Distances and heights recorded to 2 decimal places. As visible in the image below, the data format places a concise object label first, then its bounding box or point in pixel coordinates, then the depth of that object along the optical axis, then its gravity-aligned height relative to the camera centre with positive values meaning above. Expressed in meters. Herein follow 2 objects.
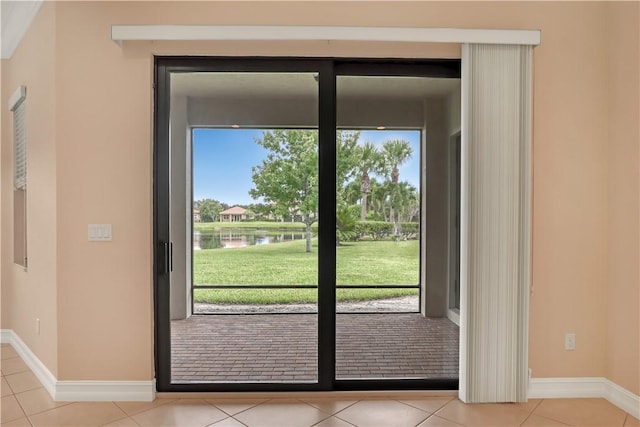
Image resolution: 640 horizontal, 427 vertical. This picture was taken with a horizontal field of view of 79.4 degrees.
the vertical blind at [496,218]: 2.57 -0.05
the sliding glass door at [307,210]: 2.68 +0.01
